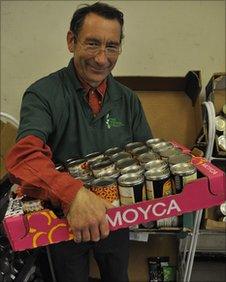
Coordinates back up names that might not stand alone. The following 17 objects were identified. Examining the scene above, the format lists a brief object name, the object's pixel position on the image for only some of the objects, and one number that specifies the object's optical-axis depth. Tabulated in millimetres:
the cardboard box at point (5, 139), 1915
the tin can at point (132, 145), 1292
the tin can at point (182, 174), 1049
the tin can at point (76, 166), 1151
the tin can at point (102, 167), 1125
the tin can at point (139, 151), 1248
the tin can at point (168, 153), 1184
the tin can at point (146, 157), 1170
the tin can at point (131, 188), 1041
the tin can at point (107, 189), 1046
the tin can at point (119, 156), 1213
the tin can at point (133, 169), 1102
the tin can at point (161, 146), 1243
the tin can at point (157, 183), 1055
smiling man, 923
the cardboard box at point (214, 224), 1614
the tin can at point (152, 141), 1308
